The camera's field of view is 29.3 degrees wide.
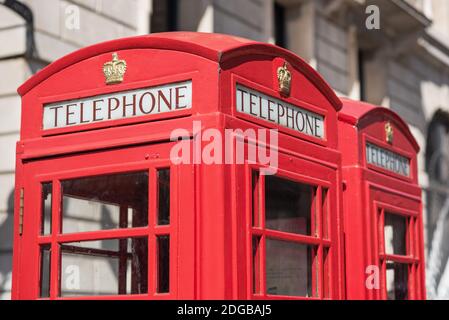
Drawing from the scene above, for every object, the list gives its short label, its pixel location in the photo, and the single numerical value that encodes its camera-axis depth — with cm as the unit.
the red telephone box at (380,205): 564
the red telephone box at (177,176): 409
